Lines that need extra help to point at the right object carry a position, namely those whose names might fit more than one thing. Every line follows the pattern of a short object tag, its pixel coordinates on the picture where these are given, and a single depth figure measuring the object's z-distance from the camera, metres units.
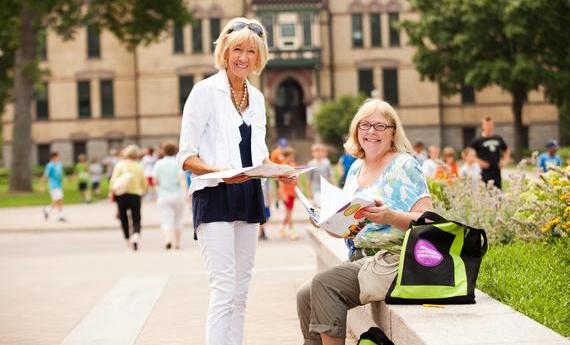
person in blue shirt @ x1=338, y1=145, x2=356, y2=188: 15.49
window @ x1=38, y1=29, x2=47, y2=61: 59.62
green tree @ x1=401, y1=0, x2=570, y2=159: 43.94
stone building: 58.50
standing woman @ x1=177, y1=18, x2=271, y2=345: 5.69
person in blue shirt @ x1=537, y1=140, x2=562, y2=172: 20.31
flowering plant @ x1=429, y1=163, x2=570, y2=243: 8.16
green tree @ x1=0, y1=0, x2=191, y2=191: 38.44
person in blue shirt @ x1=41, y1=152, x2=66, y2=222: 25.09
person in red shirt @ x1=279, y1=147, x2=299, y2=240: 18.59
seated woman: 5.65
